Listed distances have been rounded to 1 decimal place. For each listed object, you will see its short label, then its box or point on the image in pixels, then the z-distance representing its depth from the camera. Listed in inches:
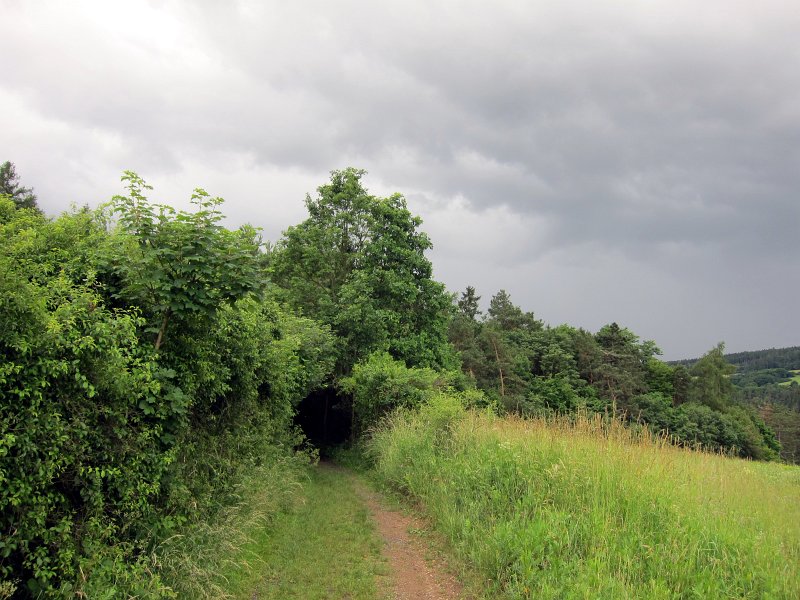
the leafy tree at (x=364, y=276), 832.3
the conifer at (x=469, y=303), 2364.7
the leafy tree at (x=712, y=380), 2145.7
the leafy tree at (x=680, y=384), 2089.1
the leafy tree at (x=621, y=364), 1713.8
